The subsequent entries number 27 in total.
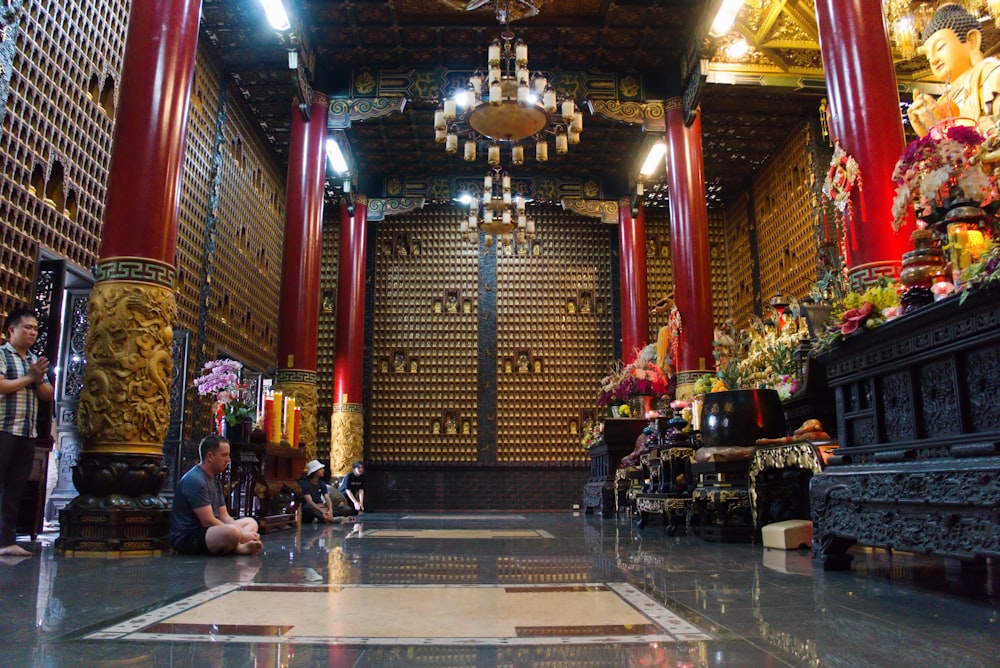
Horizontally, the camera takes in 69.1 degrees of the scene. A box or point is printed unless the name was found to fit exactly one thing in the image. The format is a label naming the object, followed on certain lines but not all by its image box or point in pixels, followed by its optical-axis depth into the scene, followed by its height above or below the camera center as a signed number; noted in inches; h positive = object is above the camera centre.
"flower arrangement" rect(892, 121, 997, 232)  131.0 +52.2
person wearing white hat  352.8 -17.9
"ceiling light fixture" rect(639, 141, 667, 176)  585.9 +246.8
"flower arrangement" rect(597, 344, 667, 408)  458.0 +47.7
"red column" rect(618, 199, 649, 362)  642.2 +160.3
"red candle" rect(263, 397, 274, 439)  342.0 +22.4
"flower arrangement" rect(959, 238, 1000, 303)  97.6 +25.4
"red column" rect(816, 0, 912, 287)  205.5 +99.2
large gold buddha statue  196.1 +107.7
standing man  185.6 +14.5
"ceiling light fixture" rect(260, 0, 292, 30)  412.8 +255.2
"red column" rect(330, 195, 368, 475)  598.1 +94.2
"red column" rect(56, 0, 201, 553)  193.3 +44.3
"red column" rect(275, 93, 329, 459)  436.8 +112.6
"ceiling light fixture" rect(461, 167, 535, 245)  520.7 +179.0
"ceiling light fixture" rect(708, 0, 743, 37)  420.5 +258.1
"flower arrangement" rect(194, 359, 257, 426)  274.2 +26.8
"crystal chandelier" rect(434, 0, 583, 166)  371.9 +188.3
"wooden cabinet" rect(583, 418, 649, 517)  422.3 +8.1
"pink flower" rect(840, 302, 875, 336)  140.3 +27.2
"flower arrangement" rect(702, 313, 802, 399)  240.7 +36.0
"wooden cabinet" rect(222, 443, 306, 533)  276.8 -9.3
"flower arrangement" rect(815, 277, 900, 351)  138.5 +28.0
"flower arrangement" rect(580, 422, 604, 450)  455.1 +15.6
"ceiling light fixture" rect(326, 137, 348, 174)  583.2 +246.5
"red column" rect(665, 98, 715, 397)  445.7 +128.2
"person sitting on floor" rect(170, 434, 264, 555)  181.5 -14.7
